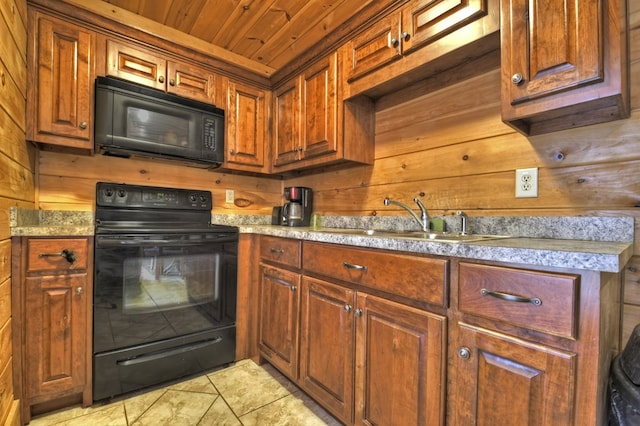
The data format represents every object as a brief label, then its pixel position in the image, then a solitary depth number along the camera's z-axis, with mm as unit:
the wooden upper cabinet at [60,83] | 1552
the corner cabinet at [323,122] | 1816
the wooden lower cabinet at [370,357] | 971
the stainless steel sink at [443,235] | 1290
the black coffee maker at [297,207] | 2301
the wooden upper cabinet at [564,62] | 895
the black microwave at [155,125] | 1704
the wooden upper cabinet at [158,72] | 1763
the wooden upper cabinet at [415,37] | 1196
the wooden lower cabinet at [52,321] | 1352
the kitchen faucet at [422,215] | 1539
